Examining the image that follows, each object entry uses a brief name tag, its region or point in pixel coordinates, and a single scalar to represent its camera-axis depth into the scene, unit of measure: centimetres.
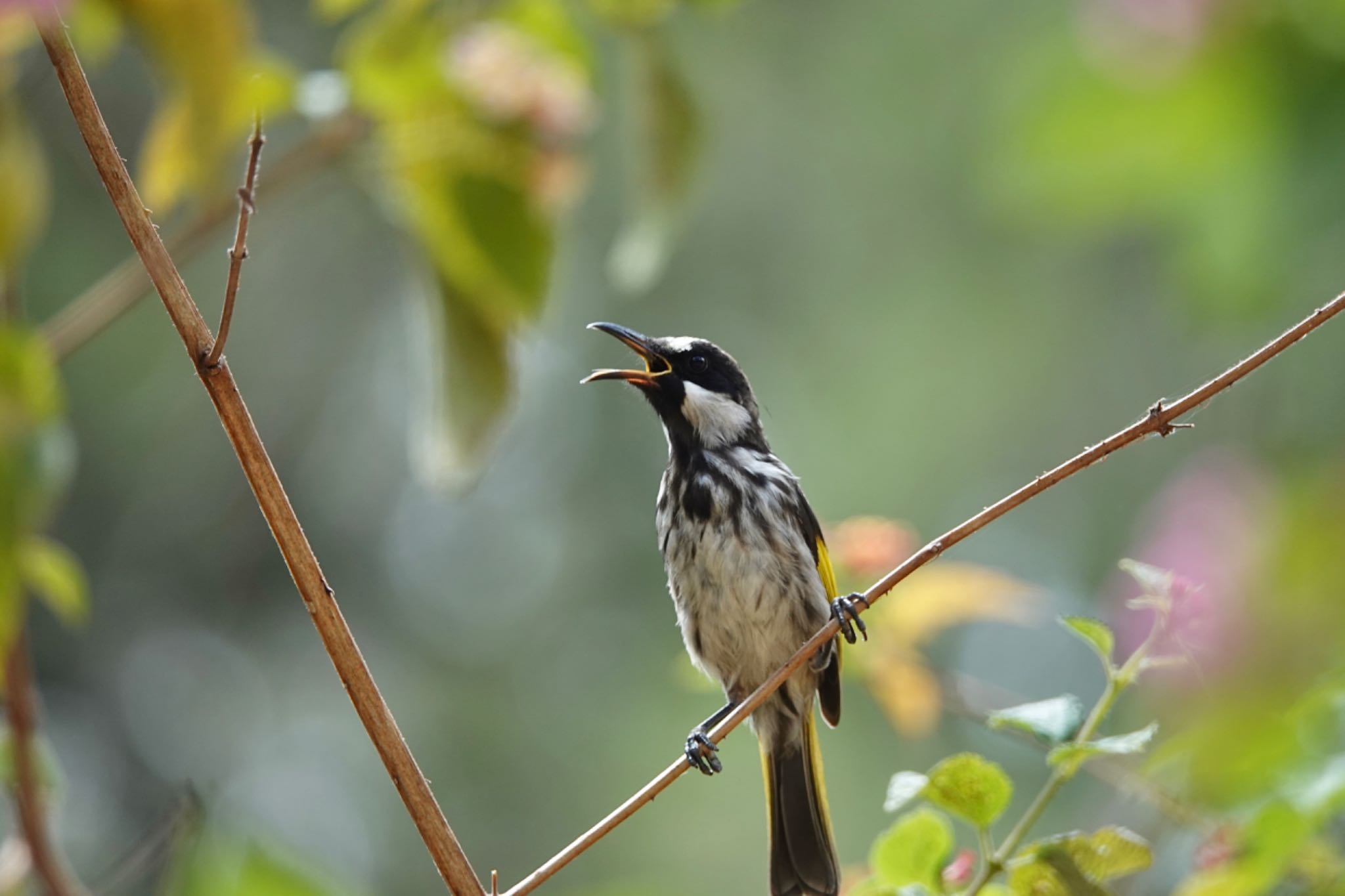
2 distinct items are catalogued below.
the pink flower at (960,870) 616
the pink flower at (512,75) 675
